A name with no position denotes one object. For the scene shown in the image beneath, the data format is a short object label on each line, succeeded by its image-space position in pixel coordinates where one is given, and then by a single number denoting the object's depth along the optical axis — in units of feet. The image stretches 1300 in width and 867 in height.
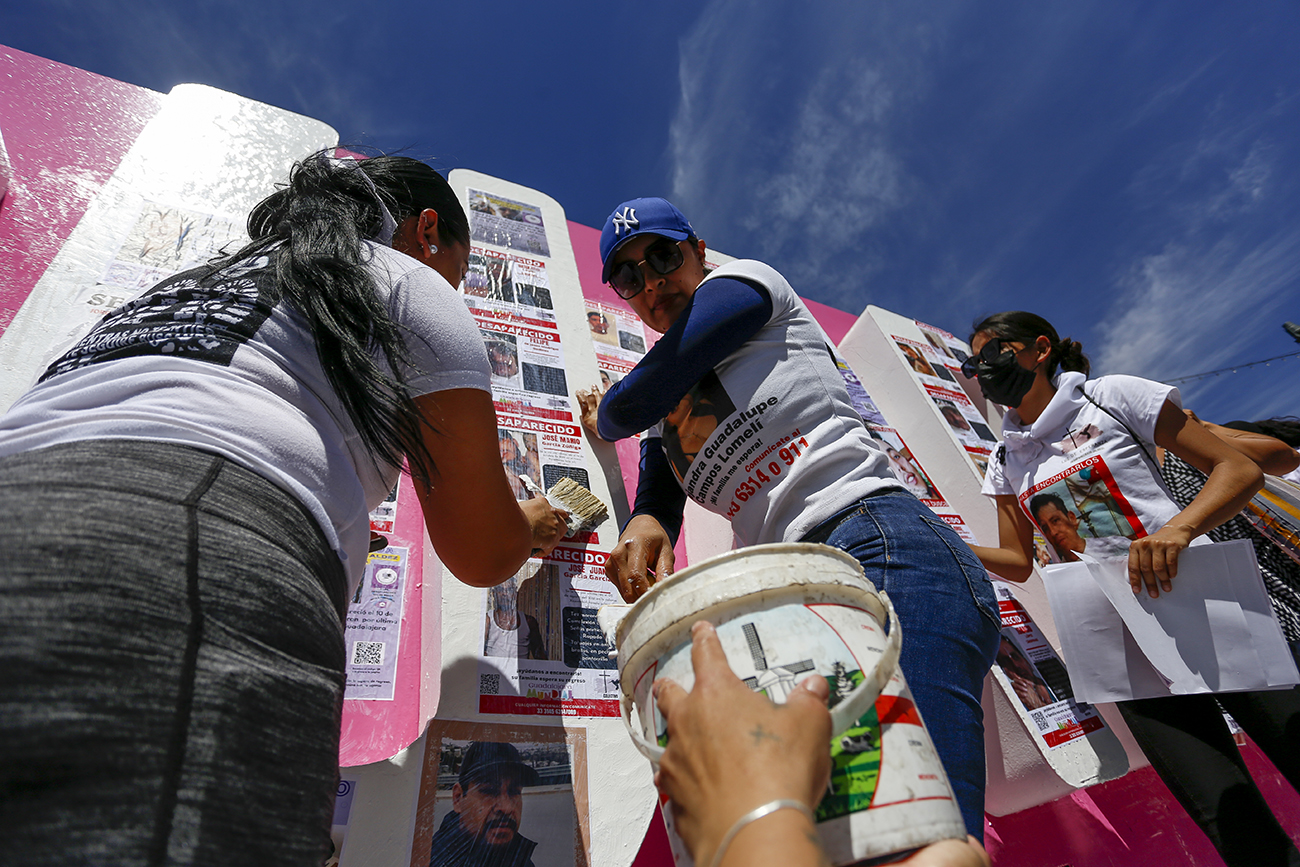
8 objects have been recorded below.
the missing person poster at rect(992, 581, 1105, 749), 5.69
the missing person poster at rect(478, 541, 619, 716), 4.02
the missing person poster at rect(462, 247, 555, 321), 6.58
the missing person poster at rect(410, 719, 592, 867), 3.37
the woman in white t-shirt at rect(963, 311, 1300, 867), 3.98
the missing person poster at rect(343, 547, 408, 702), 3.84
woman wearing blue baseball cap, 2.33
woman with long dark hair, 1.13
